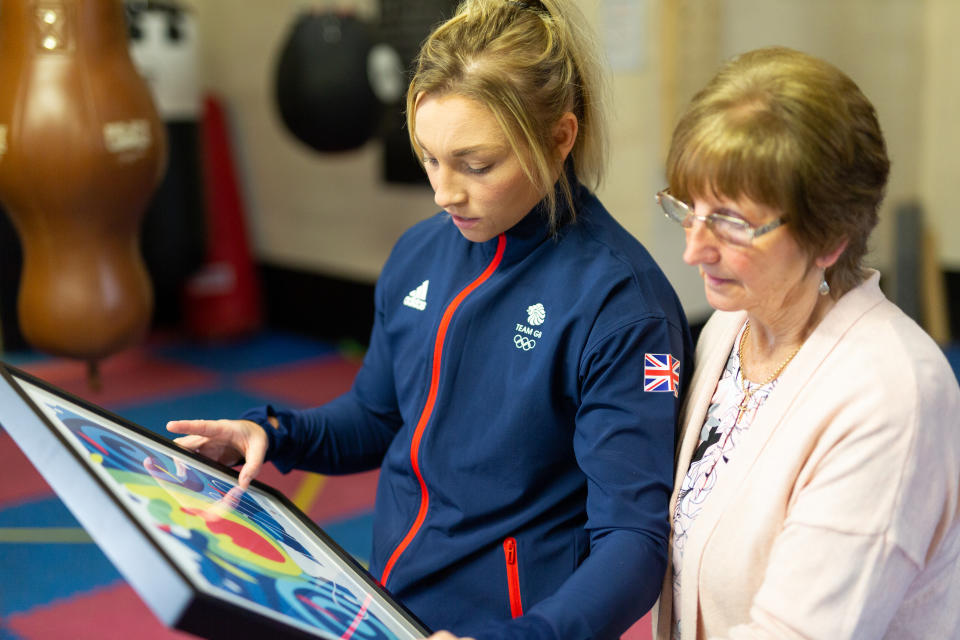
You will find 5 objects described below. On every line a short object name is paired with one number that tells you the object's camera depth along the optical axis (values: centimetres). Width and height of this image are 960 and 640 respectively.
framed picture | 72
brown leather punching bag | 186
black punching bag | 358
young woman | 104
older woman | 85
